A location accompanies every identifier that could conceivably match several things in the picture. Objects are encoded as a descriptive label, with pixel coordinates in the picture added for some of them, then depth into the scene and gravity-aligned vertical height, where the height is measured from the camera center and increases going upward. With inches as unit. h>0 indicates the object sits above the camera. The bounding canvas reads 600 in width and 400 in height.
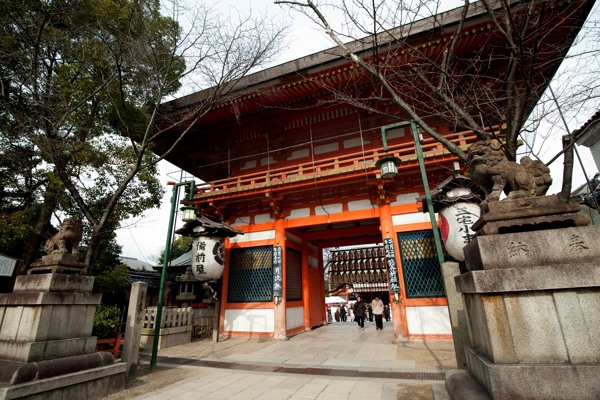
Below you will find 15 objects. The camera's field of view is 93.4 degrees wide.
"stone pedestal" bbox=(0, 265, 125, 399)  146.8 -22.9
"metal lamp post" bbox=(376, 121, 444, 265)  223.2 +107.0
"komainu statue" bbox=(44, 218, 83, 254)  186.7 +38.5
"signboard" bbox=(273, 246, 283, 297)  381.4 +24.9
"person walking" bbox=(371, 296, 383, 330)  458.6 -34.7
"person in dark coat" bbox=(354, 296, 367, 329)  502.9 -38.0
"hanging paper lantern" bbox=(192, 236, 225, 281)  343.0 +41.8
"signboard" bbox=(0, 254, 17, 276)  305.7 +38.0
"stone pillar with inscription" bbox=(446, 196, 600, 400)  85.2 -6.2
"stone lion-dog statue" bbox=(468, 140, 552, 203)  111.8 +43.8
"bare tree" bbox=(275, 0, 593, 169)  161.8 +230.0
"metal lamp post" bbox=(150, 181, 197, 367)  255.1 +66.6
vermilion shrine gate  325.1 +137.0
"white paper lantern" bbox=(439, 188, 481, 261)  241.4 +50.5
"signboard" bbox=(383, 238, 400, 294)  332.2 +26.4
